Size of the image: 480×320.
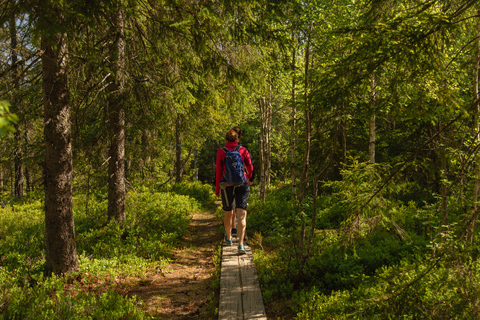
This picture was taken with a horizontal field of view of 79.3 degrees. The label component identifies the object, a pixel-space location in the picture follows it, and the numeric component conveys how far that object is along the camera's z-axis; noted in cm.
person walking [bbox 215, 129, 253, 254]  618
